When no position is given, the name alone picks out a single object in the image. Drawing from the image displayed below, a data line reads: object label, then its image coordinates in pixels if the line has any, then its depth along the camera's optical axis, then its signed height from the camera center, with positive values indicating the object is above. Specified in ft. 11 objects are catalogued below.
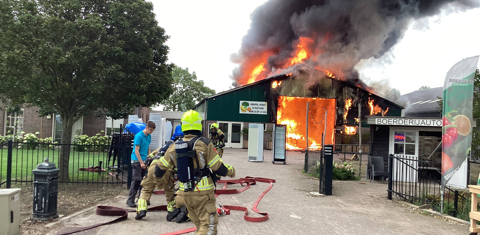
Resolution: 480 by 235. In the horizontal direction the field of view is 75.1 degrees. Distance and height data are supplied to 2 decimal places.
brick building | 73.31 -1.48
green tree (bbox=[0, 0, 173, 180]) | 24.16 +5.27
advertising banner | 21.45 +0.95
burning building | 91.35 +16.51
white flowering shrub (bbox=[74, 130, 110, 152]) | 64.66 -4.31
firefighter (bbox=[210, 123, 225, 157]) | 31.78 -1.58
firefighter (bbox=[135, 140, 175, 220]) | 17.60 -3.92
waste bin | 17.35 -4.15
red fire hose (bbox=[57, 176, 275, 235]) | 15.84 -5.56
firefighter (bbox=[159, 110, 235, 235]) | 12.36 -1.99
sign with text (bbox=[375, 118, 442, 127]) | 35.17 +0.77
